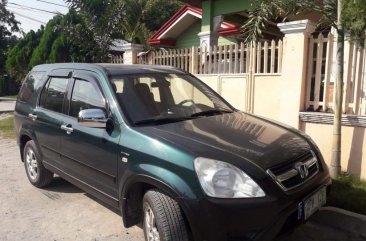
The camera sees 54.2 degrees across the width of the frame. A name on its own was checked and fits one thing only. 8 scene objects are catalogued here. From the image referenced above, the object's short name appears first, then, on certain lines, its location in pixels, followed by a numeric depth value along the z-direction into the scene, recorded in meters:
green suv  2.59
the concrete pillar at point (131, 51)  9.34
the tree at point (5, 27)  38.15
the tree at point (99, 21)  10.94
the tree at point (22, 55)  24.17
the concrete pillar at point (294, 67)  5.41
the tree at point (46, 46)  19.70
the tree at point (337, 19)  4.18
